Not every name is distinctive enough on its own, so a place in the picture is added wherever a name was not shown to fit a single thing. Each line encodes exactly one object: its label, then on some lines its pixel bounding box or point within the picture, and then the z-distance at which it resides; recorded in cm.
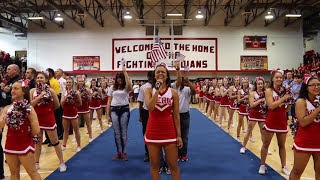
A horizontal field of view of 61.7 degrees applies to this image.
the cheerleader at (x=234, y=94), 690
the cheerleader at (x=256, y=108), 470
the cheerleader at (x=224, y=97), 820
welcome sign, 1995
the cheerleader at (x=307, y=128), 281
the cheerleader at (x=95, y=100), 771
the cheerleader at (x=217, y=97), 933
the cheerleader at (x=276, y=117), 389
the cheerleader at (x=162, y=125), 284
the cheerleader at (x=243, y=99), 614
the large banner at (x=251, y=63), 1973
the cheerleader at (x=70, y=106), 541
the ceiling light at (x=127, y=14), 1509
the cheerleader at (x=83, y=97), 621
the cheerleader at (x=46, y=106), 411
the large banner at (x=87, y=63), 1980
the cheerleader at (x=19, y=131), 283
